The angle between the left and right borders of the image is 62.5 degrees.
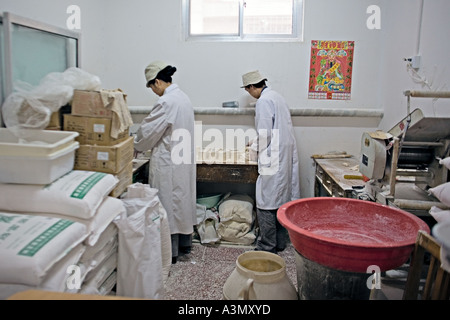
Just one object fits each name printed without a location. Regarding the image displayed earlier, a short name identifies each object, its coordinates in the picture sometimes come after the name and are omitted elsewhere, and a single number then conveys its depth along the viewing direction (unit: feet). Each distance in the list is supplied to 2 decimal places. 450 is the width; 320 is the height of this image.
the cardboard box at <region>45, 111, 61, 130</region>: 6.37
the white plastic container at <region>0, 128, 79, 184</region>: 5.24
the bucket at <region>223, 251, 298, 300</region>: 4.46
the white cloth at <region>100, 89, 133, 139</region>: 6.54
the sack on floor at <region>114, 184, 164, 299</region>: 6.68
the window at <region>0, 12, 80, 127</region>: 6.24
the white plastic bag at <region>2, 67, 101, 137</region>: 5.98
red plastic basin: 4.19
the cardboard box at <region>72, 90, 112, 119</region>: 6.49
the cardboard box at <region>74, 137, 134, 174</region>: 6.54
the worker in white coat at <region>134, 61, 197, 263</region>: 9.40
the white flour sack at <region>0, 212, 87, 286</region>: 4.31
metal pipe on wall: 6.09
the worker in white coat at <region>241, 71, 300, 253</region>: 10.28
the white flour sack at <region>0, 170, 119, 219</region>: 5.36
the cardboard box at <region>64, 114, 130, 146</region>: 6.55
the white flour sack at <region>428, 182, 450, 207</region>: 4.94
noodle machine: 6.05
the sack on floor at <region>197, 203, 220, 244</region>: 11.02
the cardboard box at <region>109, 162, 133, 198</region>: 6.98
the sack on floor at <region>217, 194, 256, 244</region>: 11.03
